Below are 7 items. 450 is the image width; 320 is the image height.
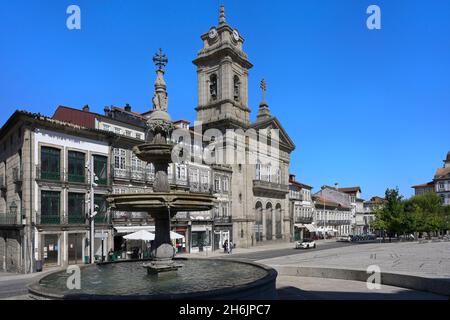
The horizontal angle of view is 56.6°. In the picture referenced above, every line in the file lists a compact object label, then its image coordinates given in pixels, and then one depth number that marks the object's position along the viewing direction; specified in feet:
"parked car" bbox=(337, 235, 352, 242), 241.35
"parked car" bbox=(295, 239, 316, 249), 170.50
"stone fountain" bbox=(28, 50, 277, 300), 33.01
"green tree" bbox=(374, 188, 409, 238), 205.77
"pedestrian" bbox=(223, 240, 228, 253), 151.72
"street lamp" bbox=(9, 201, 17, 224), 100.86
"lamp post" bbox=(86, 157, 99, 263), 99.01
